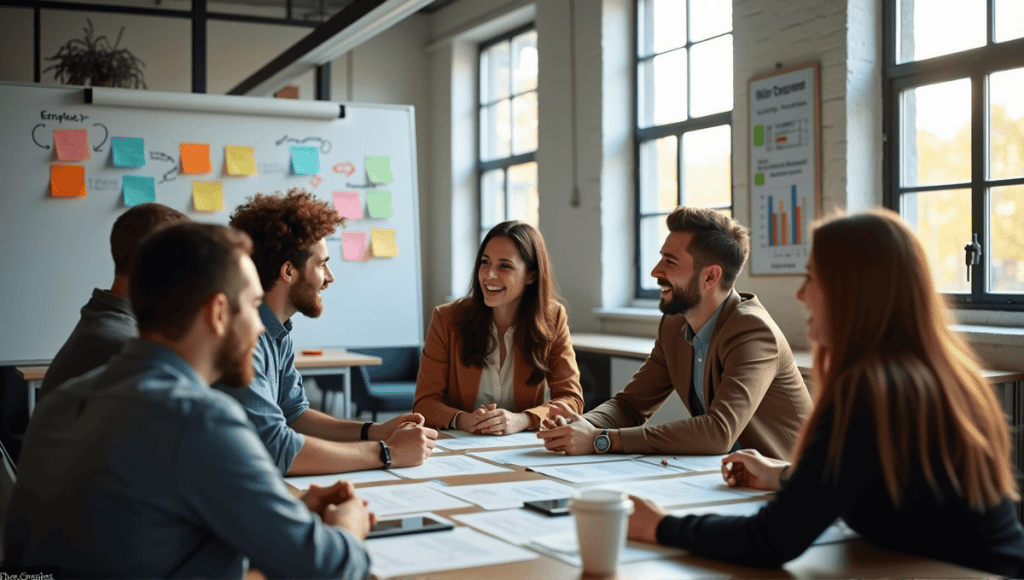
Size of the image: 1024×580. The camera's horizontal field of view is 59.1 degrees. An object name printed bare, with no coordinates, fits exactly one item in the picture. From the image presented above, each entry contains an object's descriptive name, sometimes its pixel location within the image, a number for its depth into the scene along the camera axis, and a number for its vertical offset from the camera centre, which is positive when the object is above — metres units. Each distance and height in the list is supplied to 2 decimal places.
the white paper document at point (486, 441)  2.25 -0.41
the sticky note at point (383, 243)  4.71 +0.20
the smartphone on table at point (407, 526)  1.38 -0.38
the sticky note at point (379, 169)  4.70 +0.59
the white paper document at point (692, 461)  1.95 -0.41
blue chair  4.74 -0.59
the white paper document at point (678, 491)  1.63 -0.40
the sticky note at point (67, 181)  4.07 +0.47
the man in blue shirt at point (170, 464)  1.06 -0.22
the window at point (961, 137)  3.56 +0.59
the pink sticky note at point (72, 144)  4.08 +0.63
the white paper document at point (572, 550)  1.27 -0.39
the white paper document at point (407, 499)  1.57 -0.39
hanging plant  5.52 +1.34
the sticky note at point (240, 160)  4.38 +0.60
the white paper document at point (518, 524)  1.39 -0.39
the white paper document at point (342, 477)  1.80 -0.40
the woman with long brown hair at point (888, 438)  1.20 -0.21
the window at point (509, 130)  6.62 +1.16
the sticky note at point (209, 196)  4.29 +0.42
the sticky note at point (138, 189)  4.18 +0.44
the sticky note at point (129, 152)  4.17 +0.61
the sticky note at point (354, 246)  4.65 +0.19
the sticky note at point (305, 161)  4.52 +0.61
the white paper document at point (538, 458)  2.01 -0.40
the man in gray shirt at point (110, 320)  1.99 -0.08
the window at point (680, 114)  4.93 +0.96
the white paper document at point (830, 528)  1.39 -0.40
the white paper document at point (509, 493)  1.61 -0.39
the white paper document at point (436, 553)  1.23 -0.39
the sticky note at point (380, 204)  4.68 +0.41
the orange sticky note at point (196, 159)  4.29 +0.59
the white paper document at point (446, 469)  1.87 -0.40
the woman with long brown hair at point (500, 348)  2.76 -0.21
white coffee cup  1.18 -0.32
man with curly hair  1.86 -0.21
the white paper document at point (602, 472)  1.84 -0.40
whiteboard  4.02 +0.41
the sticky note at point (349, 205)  4.59 +0.40
